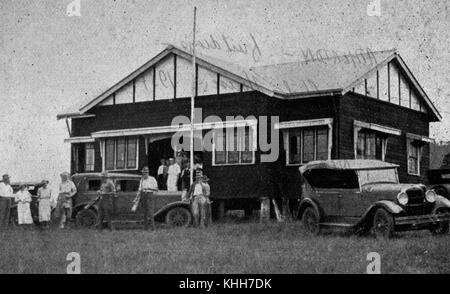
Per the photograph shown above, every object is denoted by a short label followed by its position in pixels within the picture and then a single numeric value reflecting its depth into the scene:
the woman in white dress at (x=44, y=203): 21.36
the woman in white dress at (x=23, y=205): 21.86
